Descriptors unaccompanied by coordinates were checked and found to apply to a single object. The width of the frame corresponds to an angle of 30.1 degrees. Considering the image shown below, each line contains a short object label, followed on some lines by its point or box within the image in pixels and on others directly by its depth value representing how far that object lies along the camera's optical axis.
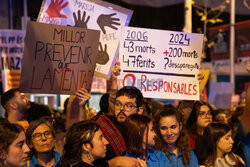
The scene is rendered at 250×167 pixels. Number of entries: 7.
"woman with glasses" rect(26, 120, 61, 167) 4.76
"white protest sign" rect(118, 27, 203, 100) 6.16
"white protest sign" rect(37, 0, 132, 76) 6.33
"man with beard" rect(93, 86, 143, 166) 4.60
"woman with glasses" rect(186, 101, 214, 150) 6.07
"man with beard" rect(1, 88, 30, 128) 6.17
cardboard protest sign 5.27
